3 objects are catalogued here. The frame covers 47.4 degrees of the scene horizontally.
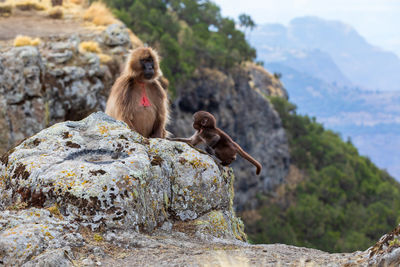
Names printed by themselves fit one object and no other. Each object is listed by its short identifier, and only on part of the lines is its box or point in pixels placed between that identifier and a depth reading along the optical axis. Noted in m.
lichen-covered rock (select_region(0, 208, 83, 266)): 3.79
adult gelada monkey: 8.36
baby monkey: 7.62
